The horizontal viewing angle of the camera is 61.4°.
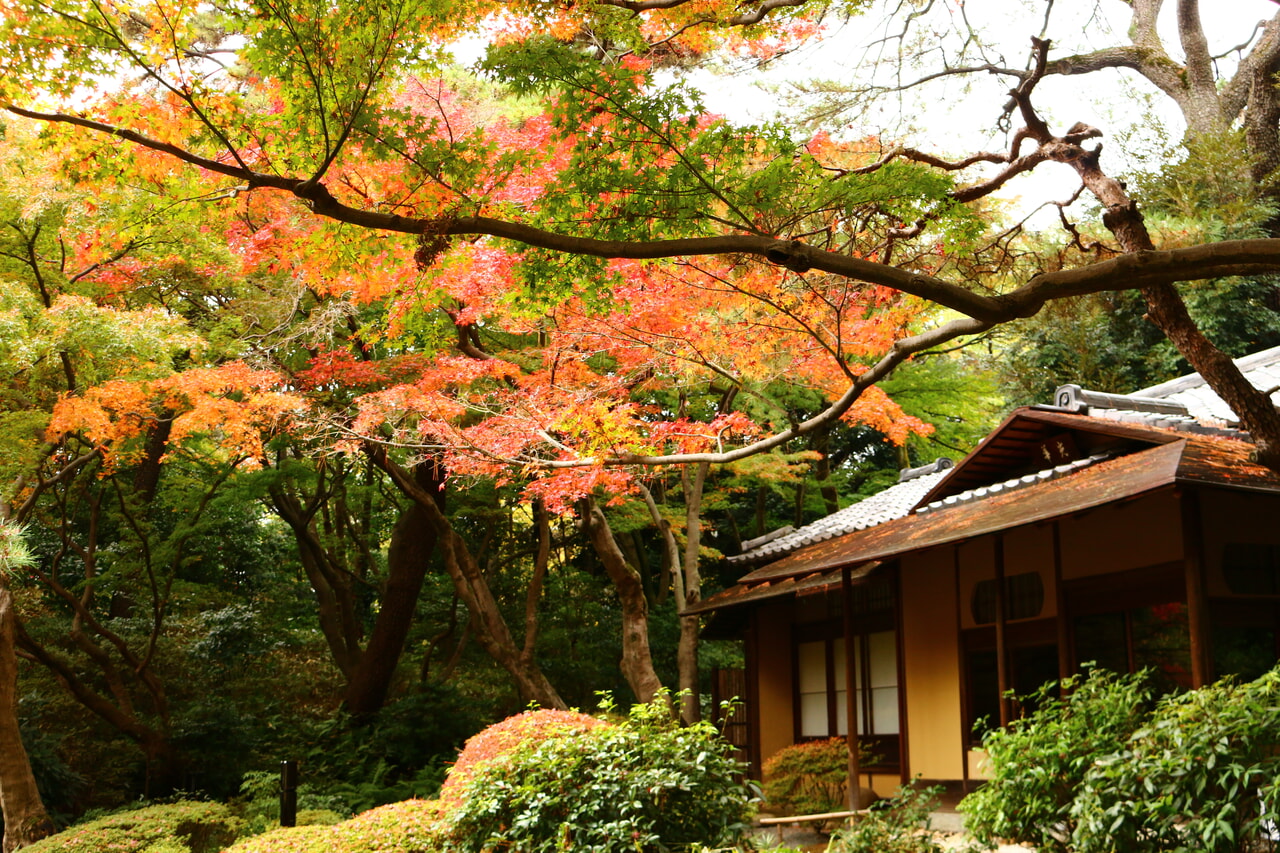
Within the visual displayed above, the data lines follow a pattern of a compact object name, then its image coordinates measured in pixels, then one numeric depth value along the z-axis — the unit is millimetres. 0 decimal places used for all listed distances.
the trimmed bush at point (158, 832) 10430
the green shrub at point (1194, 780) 4340
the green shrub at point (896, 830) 5895
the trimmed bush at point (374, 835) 7609
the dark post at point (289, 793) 9823
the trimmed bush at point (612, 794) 5992
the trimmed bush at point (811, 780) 11961
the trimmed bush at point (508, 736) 7176
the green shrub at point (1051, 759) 5148
